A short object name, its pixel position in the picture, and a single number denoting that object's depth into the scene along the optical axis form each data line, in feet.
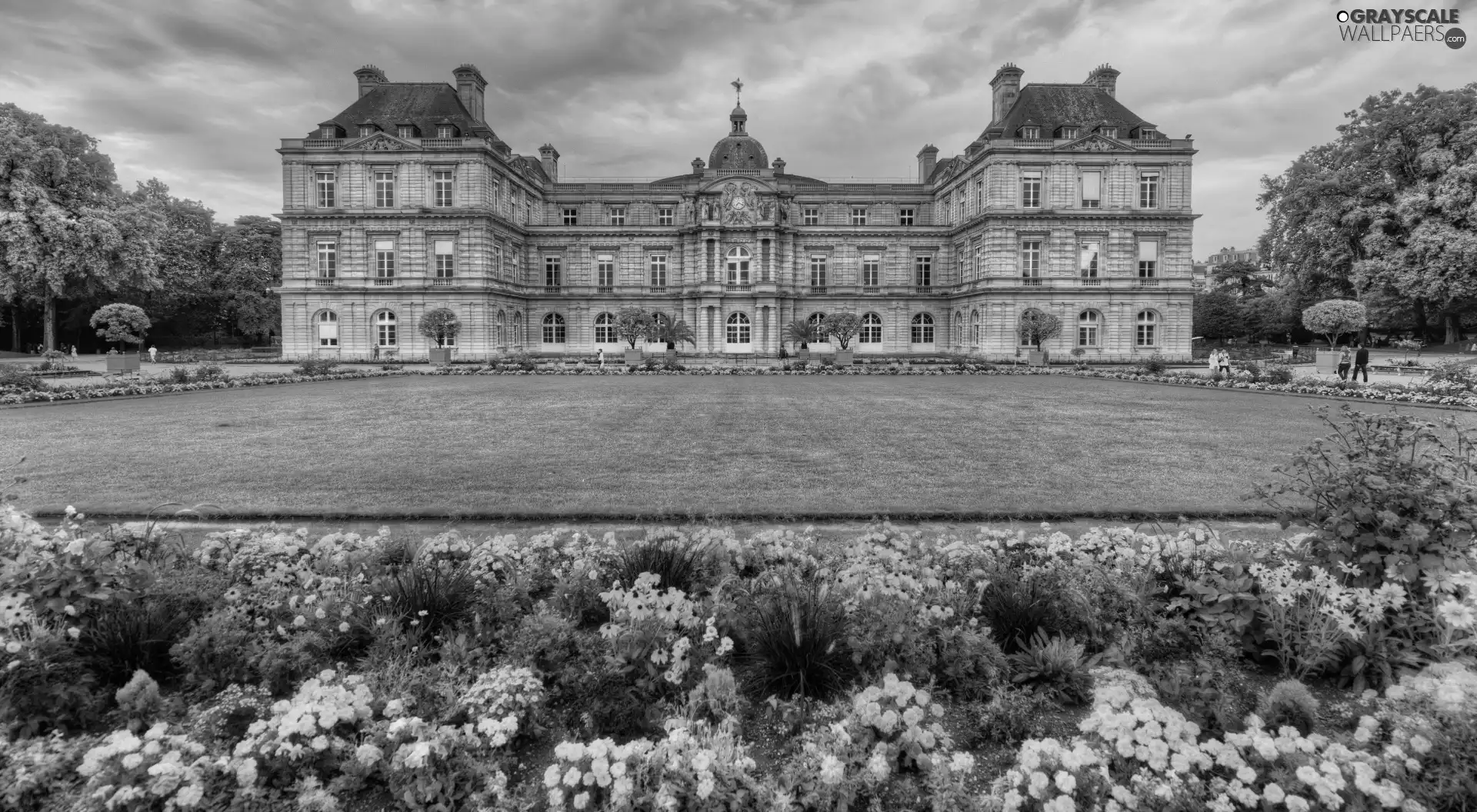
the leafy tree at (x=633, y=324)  138.31
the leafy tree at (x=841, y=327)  143.33
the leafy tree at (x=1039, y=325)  139.54
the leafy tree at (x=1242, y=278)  227.81
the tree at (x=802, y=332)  150.51
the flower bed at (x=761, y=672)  10.85
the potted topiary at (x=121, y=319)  105.91
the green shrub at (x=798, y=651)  14.26
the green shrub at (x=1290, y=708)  12.08
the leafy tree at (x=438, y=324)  140.97
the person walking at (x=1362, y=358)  84.99
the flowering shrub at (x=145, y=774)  10.19
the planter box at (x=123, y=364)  99.40
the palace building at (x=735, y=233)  145.07
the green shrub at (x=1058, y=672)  14.17
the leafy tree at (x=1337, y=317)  111.75
